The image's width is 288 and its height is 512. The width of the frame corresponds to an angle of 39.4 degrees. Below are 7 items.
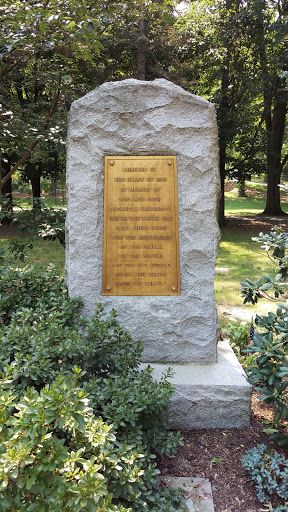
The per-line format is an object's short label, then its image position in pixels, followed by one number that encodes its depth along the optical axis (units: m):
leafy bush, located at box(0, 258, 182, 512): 1.54
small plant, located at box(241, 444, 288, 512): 2.33
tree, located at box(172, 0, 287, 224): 11.08
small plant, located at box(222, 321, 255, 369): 3.82
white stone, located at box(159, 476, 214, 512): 2.26
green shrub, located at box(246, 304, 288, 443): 2.52
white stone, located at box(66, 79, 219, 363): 3.14
